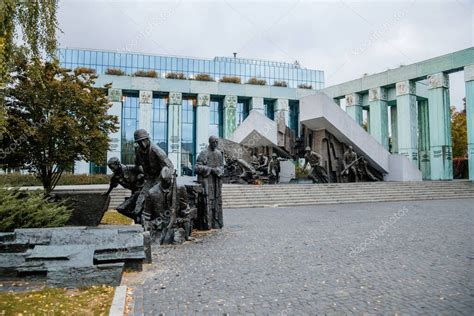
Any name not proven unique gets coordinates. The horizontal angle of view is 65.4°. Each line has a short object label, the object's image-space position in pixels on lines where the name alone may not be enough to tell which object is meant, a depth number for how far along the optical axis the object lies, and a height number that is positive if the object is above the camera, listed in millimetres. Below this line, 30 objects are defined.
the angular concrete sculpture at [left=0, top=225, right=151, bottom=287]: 4492 -1022
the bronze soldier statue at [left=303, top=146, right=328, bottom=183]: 23875 +706
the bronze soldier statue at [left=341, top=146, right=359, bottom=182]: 24094 +1038
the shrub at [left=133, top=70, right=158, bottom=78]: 39406 +11104
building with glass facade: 44469 +14437
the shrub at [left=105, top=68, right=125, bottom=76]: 38562 +11057
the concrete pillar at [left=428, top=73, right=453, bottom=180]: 31406 +4279
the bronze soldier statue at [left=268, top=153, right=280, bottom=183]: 25719 +622
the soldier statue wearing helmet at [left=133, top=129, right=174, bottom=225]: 7734 +359
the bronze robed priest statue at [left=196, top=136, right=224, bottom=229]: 9461 -29
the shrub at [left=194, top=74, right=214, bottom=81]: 41219 +11246
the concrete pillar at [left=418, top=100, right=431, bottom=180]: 35562 +3925
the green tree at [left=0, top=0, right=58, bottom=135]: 5352 +2443
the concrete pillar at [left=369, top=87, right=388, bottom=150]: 36594 +6488
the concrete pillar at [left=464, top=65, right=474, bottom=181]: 29234 +5673
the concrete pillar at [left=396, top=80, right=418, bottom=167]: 33188 +5347
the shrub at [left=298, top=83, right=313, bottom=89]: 45000 +11218
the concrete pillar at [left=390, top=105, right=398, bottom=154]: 41469 +5895
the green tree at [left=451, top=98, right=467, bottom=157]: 39969 +4419
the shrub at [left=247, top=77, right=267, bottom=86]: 42969 +11269
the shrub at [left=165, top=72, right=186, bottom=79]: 40419 +11251
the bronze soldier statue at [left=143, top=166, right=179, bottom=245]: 7504 -662
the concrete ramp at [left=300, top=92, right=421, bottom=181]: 23000 +3107
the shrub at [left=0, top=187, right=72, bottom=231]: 6215 -630
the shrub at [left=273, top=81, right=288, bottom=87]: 44072 +11239
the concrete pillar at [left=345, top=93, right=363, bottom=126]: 39531 +7754
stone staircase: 18489 -849
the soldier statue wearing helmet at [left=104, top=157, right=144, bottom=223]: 8450 +20
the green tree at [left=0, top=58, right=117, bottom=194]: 12516 +1878
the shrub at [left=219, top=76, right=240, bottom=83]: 42000 +11229
